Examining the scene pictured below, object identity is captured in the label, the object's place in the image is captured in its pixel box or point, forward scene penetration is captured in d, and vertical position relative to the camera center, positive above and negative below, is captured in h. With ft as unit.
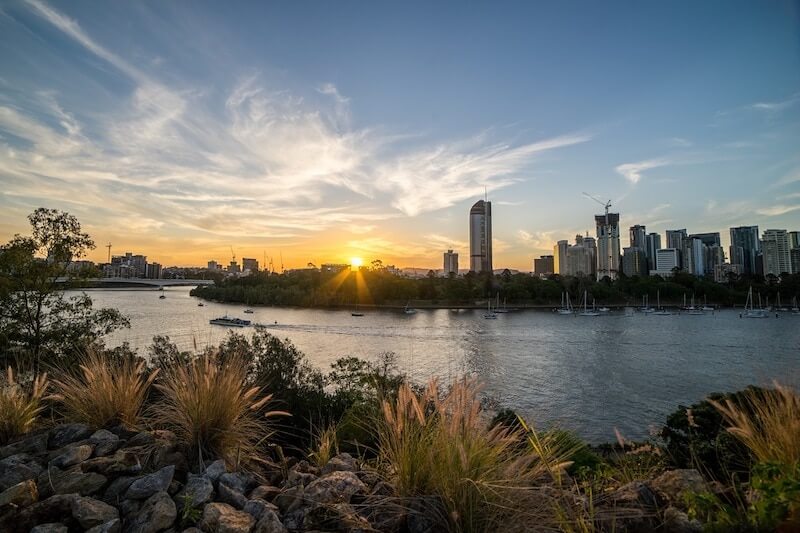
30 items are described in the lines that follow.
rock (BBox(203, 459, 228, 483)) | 9.37 -3.92
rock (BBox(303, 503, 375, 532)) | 7.66 -4.11
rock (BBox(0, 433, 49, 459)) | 10.79 -3.85
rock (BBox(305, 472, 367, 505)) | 8.38 -3.94
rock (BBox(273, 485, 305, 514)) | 8.50 -4.18
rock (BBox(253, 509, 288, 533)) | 7.59 -4.09
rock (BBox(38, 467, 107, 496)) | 8.97 -3.95
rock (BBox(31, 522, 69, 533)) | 7.53 -4.07
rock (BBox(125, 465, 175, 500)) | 8.67 -3.90
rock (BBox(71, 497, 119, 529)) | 7.88 -4.02
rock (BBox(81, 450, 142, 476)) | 9.55 -3.83
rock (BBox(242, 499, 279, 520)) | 8.14 -4.09
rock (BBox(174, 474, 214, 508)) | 8.41 -3.96
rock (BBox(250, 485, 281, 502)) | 9.07 -4.24
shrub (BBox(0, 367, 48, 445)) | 12.17 -3.40
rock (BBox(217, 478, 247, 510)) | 8.58 -4.10
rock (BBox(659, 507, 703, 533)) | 7.26 -4.02
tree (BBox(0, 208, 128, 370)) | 26.99 -0.27
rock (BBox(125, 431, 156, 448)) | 10.85 -3.72
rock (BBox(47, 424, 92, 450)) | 11.25 -3.74
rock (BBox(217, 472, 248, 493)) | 9.20 -4.05
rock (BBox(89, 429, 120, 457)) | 10.45 -3.70
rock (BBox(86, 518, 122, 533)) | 7.52 -4.06
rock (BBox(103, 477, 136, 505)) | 8.82 -4.09
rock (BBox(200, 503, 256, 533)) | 7.54 -4.05
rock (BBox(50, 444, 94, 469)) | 9.73 -3.71
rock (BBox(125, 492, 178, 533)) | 7.65 -4.02
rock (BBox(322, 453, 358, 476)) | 10.09 -4.13
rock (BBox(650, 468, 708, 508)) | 8.70 -4.15
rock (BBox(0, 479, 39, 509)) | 8.23 -3.86
